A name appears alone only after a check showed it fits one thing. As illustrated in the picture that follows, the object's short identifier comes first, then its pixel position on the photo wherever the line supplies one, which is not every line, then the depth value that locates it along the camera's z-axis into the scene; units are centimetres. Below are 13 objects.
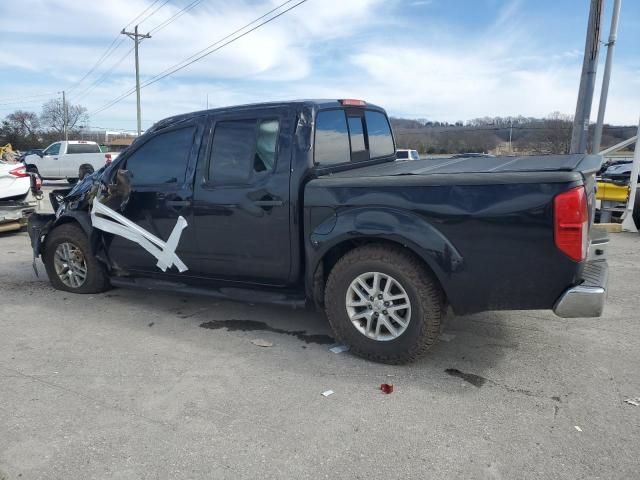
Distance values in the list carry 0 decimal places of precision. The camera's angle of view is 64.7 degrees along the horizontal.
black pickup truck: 308
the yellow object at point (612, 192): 934
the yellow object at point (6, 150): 2092
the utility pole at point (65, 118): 6764
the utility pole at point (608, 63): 1115
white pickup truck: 2219
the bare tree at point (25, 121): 6929
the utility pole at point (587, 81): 1084
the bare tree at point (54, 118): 7362
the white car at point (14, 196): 873
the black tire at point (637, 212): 939
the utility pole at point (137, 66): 3297
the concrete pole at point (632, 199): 905
